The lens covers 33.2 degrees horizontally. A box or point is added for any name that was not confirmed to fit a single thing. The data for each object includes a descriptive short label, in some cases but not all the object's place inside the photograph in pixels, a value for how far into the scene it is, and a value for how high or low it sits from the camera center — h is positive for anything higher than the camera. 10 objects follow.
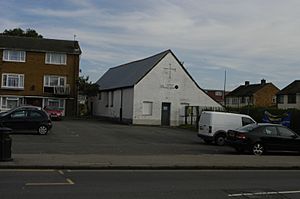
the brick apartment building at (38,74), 57.03 +3.90
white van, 27.45 -0.60
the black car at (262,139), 22.20 -1.10
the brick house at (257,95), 93.23 +3.56
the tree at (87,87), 59.51 +2.66
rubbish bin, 15.27 -1.16
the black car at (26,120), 28.16 -0.72
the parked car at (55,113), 49.07 -0.52
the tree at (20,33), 74.69 +11.17
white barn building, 49.91 +1.74
